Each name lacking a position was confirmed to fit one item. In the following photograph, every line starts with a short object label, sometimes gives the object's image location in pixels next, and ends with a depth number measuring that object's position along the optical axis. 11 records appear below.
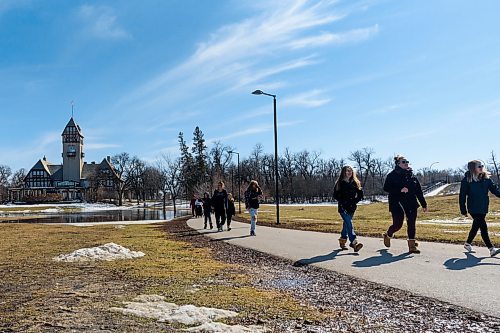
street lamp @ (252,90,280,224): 25.09
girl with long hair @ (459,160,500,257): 9.41
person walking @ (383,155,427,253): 9.89
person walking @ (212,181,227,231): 18.12
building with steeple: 119.03
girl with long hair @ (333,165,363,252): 10.30
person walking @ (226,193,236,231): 18.86
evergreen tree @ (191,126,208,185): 93.19
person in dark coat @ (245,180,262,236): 15.98
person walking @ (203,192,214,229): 21.59
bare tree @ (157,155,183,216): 64.44
